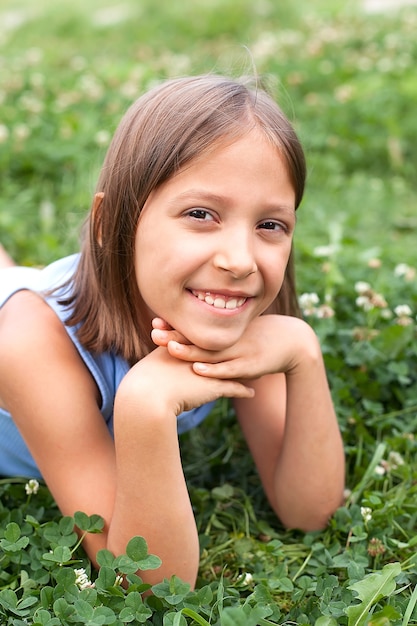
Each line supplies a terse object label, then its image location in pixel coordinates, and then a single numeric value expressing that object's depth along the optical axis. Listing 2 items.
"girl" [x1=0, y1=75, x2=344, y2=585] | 1.80
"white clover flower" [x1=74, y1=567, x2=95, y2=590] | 1.81
